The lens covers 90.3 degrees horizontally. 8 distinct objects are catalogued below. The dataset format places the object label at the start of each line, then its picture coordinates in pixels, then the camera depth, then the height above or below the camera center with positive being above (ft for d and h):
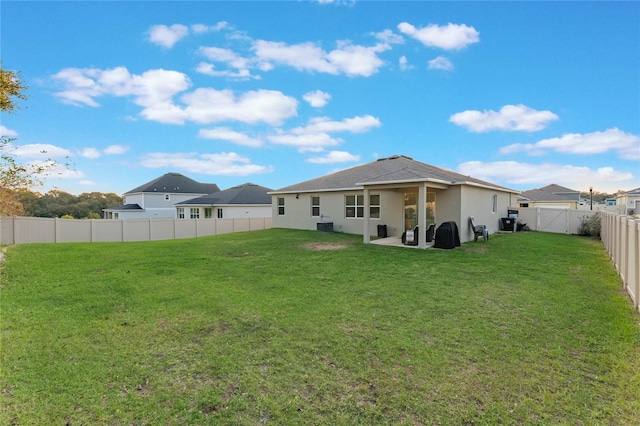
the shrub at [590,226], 53.11 -2.97
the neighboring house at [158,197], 128.57 +6.15
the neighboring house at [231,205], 102.17 +1.98
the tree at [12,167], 30.14 +5.78
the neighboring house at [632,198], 112.41 +3.51
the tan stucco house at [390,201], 44.42 +1.55
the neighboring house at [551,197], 117.65 +4.73
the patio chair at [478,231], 46.03 -3.18
